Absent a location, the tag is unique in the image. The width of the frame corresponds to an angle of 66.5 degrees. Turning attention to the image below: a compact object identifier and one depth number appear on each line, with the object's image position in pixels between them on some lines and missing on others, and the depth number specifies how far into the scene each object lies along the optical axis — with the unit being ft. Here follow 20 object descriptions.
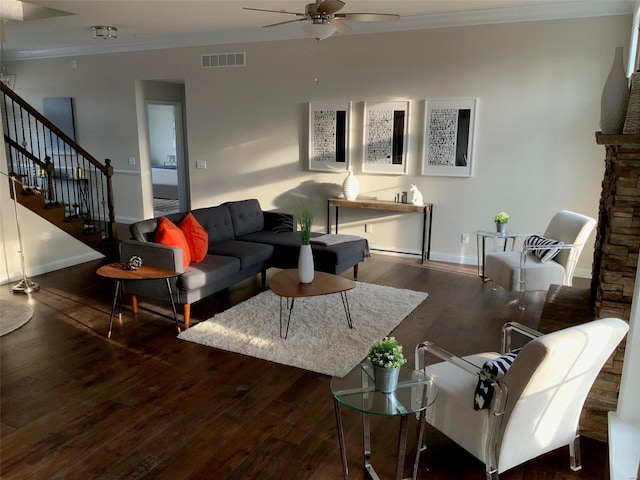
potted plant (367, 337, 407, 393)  7.07
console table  20.29
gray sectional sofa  13.84
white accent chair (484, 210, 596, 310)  14.73
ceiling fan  12.00
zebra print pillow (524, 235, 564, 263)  14.90
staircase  18.40
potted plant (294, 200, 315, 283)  13.51
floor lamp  16.70
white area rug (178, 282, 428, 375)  12.00
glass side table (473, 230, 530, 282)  17.02
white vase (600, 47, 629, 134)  8.26
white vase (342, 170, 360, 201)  21.53
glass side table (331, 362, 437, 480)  6.96
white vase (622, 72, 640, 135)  7.91
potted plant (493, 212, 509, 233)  17.13
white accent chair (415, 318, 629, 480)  6.52
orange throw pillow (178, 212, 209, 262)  15.14
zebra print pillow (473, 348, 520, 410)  7.16
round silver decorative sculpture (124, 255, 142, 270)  13.50
